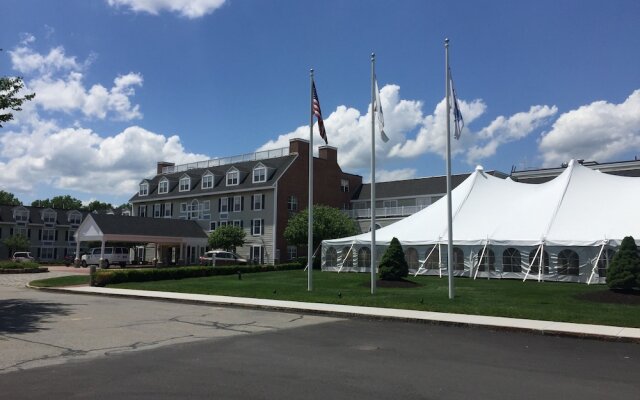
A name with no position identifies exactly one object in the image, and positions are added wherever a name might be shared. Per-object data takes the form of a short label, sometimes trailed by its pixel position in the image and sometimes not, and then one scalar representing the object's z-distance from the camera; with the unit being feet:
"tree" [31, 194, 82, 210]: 393.91
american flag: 68.14
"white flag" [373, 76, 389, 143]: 65.39
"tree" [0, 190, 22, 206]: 360.89
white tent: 90.38
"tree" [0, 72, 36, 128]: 55.47
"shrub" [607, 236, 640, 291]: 57.06
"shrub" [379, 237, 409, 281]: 78.38
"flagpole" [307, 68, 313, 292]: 71.41
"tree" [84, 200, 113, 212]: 413.14
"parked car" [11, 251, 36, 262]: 199.30
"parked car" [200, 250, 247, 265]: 149.59
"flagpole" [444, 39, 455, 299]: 60.90
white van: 159.63
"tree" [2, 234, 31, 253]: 226.38
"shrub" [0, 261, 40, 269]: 133.80
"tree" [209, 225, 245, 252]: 162.20
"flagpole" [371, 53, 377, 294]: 66.59
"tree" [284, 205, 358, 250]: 147.39
